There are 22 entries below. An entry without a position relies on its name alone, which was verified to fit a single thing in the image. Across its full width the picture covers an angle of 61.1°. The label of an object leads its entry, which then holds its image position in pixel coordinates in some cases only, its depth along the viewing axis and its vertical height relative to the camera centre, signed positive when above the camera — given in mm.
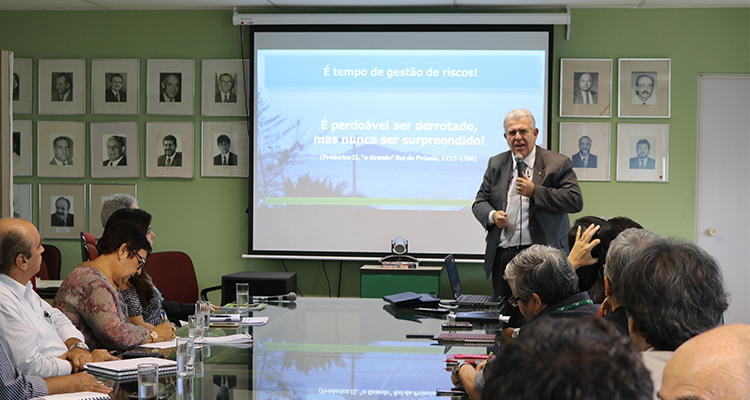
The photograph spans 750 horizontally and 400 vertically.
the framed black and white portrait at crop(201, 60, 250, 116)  5902 +916
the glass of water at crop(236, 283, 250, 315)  3486 -606
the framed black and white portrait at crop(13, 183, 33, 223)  6141 -147
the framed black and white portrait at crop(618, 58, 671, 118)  5625 +910
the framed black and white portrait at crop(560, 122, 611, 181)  5680 +379
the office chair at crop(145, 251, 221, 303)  5328 -765
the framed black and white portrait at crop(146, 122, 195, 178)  5996 +340
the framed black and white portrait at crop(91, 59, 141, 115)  6020 +946
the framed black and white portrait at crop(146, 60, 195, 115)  5965 +924
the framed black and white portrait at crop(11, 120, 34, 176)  6111 +356
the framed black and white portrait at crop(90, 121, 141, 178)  6035 +330
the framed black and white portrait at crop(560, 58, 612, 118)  5668 +879
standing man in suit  3848 -89
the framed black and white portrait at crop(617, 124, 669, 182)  5652 +336
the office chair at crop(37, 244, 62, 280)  5793 -707
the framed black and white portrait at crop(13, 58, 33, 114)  6094 +979
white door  5688 +103
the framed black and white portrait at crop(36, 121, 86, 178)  6086 +367
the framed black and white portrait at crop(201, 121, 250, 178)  5934 +361
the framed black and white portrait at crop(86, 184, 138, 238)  6062 -91
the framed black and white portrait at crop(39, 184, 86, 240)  6102 -241
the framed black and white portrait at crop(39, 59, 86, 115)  6062 +938
